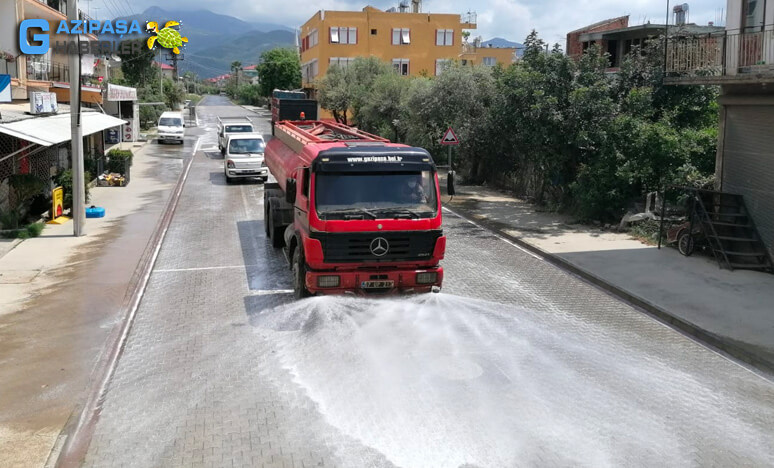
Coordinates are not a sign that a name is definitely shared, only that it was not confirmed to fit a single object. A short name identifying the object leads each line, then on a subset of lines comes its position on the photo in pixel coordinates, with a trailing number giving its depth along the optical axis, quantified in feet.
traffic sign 82.38
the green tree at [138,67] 194.49
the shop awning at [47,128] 50.65
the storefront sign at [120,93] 126.41
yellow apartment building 205.98
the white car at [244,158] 94.84
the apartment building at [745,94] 47.37
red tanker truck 35.78
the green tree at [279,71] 312.91
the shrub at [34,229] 58.03
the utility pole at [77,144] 56.75
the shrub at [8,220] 58.08
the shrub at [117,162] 94.89
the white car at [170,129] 151.53
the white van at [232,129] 129.08
